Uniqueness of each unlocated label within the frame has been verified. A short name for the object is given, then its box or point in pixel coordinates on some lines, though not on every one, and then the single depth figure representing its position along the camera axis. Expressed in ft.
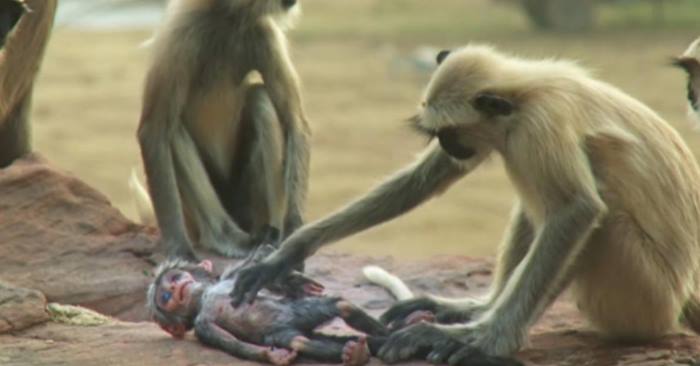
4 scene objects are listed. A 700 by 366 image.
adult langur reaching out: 32.40
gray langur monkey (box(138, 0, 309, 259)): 47.24
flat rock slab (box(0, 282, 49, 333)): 36.17
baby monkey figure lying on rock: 32.81
